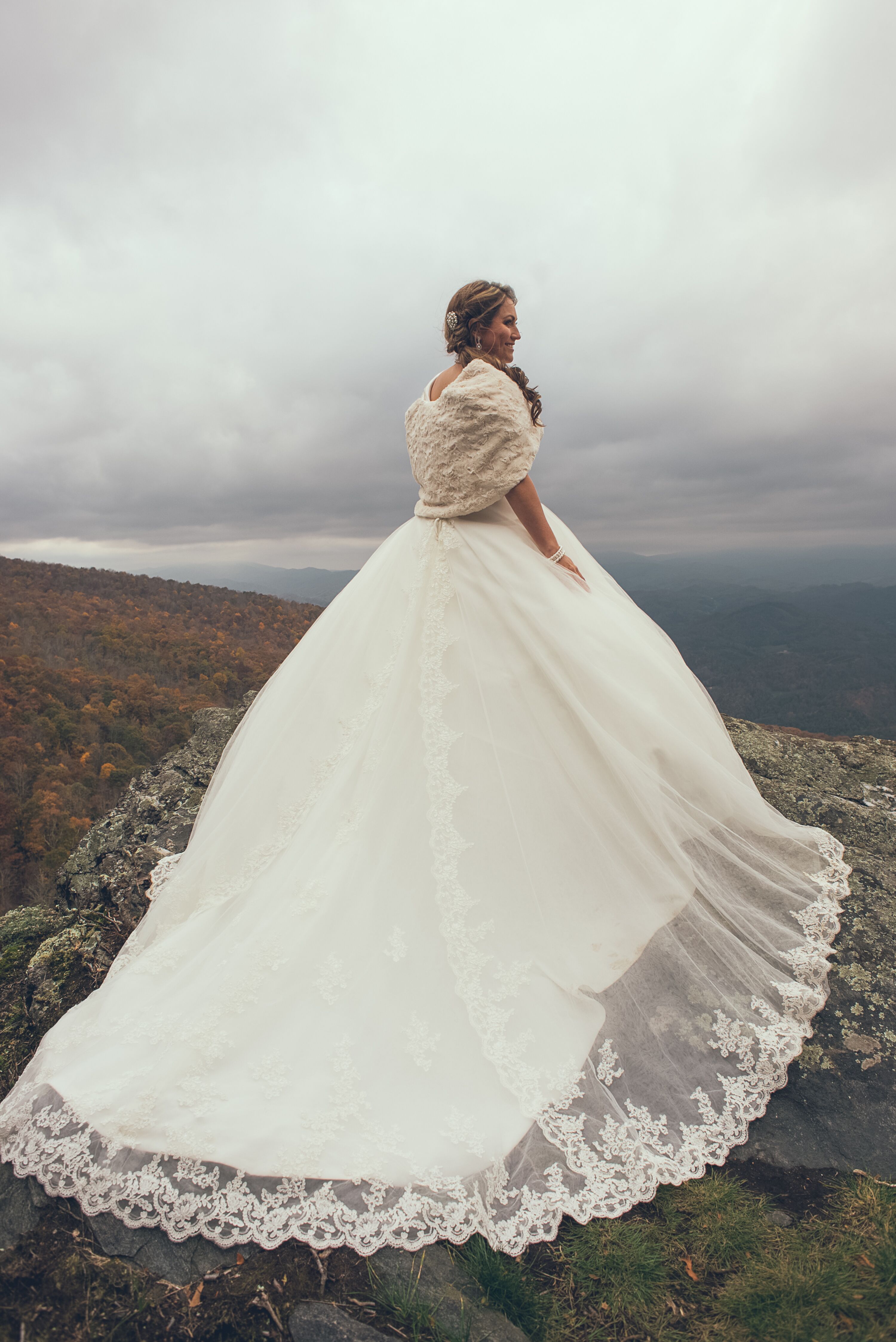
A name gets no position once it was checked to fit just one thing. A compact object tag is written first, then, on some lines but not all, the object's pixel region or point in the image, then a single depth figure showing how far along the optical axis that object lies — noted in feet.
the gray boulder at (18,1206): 5.49
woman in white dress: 5.89
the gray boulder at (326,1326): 4.80
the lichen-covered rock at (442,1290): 4.87
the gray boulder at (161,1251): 5.26
